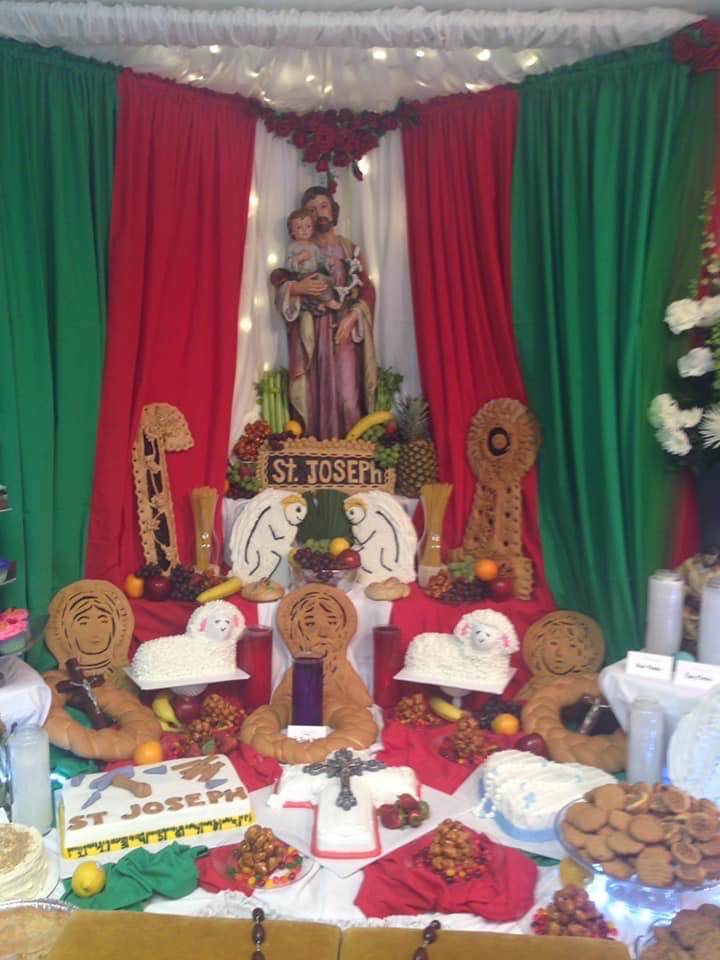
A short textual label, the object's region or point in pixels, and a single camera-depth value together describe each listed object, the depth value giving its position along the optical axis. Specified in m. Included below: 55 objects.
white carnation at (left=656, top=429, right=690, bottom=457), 3.21
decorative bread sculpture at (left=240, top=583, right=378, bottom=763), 3.44
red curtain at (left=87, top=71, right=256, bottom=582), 3.77
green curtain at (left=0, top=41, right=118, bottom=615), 3.40
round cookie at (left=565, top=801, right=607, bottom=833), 2.23
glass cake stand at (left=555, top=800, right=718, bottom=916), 2.08
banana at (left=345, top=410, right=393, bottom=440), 4.26
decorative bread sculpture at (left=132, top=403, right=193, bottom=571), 3.94
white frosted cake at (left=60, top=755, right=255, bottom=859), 2.51
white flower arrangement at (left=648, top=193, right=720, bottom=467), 3.13
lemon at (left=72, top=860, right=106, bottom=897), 2.29
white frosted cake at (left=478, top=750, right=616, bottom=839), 2.58
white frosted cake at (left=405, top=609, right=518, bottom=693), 3.29
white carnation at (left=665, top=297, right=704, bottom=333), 3.17
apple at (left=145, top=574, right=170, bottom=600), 3.72
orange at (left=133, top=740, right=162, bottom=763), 3.00
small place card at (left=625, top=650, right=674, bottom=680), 2.87
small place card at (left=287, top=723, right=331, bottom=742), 3.17
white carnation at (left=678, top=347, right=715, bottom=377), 3.14
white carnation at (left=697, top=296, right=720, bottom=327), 3.11
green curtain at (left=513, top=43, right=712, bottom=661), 3.34
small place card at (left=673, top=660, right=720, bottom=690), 2.75
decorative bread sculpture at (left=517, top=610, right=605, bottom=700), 3.47
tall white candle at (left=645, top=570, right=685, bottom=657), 2.98
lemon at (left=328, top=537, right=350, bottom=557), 3.77
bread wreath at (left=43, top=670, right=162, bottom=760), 3.04
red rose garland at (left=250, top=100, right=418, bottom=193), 4.27
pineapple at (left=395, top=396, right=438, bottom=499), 4.18
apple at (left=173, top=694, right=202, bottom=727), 3.34
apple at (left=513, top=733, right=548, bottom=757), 3.02
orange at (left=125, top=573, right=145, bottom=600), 3.74
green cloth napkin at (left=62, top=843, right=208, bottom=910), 2.27
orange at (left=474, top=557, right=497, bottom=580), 3.73
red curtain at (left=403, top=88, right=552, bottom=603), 3.95
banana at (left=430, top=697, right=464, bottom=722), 3.38
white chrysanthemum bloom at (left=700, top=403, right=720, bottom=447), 3.08
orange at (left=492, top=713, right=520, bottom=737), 3.22
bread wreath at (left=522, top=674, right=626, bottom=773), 2.93
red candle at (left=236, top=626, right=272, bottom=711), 3.44
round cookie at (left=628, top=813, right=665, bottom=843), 2.14
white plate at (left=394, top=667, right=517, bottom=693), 3.31
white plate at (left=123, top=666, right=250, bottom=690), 3.30
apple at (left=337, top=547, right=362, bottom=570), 3.68
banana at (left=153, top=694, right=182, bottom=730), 3.37
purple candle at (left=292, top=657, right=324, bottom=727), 3.18
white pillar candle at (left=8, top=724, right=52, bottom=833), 2.61
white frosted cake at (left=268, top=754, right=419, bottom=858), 2.49
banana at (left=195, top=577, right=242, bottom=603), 3.64
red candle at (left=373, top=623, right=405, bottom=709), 3.51
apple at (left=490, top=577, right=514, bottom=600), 3.69
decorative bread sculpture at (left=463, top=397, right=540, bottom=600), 3.89
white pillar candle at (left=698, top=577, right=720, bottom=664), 2.83
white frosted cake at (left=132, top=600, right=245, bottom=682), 3.32
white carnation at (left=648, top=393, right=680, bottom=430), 3.23
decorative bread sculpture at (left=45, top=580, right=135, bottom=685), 3.44
